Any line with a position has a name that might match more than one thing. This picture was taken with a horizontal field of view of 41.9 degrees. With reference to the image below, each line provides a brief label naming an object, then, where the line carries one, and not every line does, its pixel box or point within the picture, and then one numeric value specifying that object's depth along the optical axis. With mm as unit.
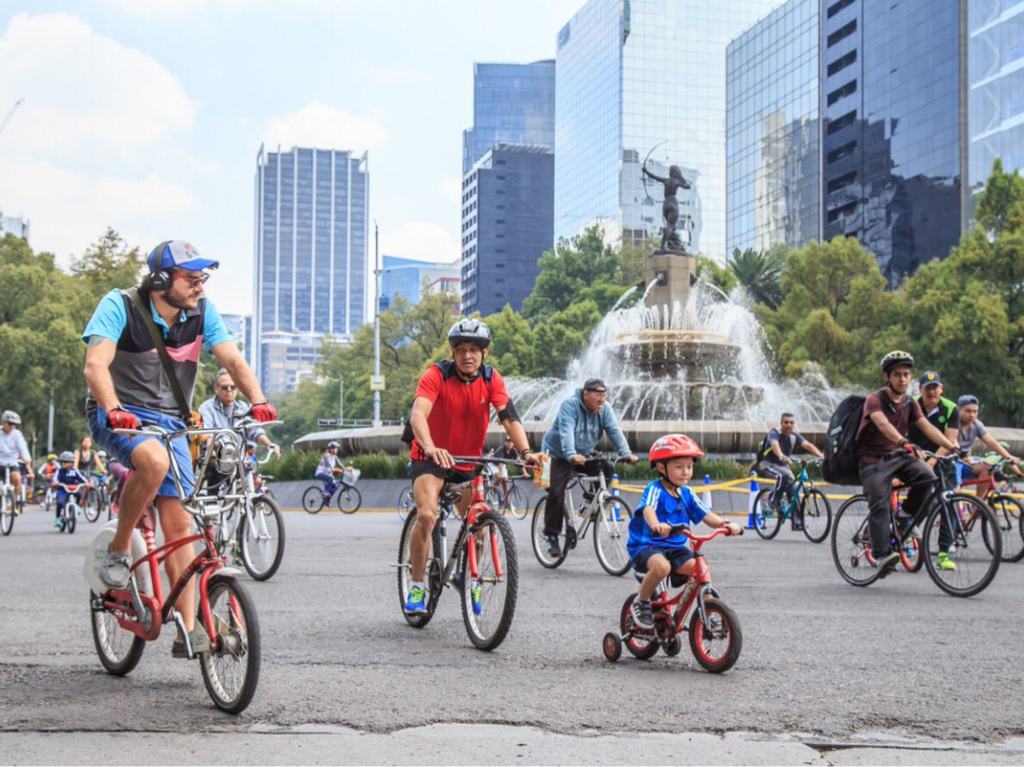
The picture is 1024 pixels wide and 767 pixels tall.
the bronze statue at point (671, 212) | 33719
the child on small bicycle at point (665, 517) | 6457
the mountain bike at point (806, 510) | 16344
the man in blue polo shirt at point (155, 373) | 5590
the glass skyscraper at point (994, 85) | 76875
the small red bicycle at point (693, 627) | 6195
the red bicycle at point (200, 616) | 5027
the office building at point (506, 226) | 186000
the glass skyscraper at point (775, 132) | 105125
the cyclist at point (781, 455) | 16953
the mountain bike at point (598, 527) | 11523
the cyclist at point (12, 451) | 18531
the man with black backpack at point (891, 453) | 10047
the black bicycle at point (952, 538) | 9625
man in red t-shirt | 7477
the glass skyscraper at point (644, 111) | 147750
